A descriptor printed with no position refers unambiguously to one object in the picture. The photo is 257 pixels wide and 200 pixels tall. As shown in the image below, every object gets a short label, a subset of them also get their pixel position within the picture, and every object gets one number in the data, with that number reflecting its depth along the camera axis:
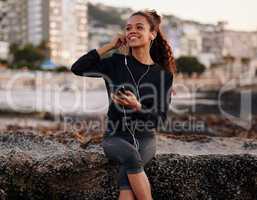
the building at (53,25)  116.94
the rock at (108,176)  3.51
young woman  3.04
